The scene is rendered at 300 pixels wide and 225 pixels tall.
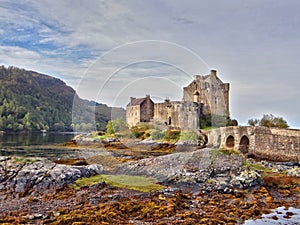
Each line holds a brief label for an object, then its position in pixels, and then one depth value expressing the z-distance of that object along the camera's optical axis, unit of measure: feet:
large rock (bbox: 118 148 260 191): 42.47
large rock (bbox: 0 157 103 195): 39.60
